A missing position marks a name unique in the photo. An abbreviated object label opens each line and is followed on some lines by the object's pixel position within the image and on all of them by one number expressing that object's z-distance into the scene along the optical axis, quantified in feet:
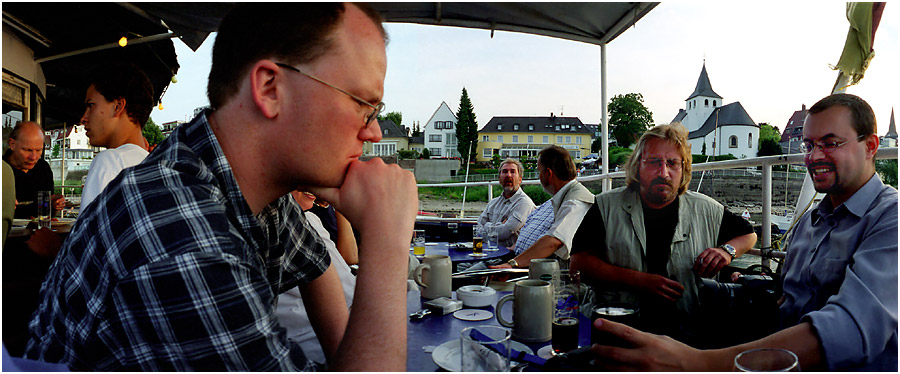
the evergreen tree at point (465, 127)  162.09
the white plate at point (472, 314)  4.80
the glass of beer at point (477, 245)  10.79
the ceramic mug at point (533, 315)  4.18
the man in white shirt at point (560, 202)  10.68
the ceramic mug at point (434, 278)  5.55
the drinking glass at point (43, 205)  9.12
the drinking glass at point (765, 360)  2.68
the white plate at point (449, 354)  3.49
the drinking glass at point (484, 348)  3.25
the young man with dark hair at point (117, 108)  7.44
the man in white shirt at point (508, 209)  13.92
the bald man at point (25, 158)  11.58
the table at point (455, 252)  10.20
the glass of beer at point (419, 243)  10.36
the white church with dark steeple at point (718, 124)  185.68
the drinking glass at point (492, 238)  12.08
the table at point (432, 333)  3.66
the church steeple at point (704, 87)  194.49
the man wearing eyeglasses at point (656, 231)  7.49
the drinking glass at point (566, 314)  3.93
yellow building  200.34
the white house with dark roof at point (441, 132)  169.89
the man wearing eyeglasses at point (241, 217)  2.05
